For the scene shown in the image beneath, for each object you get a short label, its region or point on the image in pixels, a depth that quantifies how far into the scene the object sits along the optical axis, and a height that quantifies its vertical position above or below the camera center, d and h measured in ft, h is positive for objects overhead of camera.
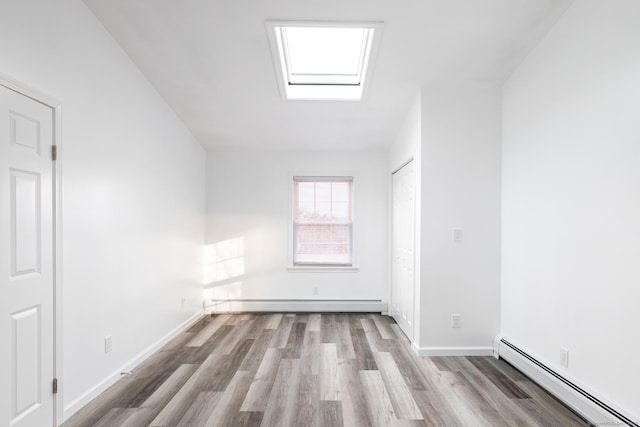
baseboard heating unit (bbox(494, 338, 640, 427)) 7.21 -4.03
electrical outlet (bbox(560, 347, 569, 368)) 8.70 -3.43
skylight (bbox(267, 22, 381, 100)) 11.18 +5.07
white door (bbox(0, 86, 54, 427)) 6.45 -0.94
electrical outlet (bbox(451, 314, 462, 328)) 11.68 -3.42
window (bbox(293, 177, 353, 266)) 17.65 -0.52
